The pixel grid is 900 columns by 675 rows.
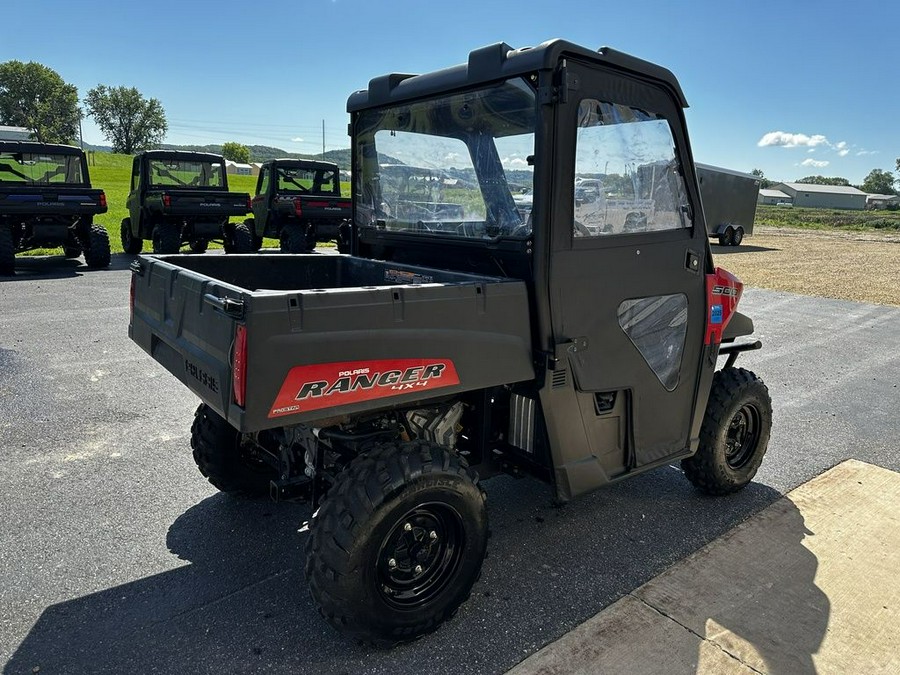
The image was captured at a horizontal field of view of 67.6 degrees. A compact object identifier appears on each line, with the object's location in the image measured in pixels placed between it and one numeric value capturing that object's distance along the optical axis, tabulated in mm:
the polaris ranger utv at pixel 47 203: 11773
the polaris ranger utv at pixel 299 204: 15250
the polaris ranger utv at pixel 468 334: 2377
